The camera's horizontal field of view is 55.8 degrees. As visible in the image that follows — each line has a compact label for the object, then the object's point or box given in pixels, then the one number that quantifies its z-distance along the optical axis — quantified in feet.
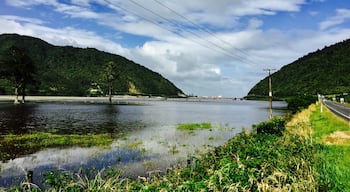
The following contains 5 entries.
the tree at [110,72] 422.82
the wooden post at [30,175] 50.68
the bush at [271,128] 90.89
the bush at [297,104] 209.97
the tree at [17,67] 338.75
